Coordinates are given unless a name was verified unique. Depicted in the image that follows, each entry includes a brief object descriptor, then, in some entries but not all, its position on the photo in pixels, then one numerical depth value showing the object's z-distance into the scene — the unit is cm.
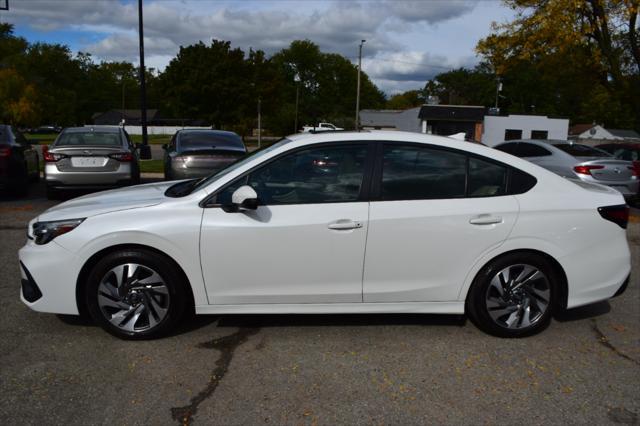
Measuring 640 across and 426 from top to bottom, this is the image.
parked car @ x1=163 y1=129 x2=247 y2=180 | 1038
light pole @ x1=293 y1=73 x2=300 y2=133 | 6603
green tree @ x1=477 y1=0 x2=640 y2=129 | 1675
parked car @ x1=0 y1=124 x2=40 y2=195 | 1067
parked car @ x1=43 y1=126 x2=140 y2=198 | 1038
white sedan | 405
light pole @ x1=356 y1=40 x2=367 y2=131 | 5086
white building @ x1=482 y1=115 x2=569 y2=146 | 5053
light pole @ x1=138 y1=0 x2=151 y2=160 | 1733
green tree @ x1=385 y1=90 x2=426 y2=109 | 13812
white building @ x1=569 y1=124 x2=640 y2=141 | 9069
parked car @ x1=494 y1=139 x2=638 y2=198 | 1137
